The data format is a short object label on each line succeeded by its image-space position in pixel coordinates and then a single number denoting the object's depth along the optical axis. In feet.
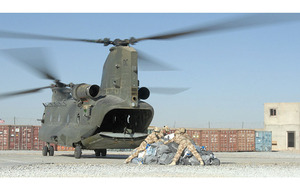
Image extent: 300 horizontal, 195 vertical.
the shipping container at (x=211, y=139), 154.92
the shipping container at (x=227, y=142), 155.33
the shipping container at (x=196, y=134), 155.06
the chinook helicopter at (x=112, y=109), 75.05
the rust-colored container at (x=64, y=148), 135.33
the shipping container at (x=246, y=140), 156.97
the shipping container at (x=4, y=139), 135.95
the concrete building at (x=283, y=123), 180.55
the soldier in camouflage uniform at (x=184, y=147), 61.77
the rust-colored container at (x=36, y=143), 138.31
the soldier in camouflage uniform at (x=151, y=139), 65.77
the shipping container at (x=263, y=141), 159.63
